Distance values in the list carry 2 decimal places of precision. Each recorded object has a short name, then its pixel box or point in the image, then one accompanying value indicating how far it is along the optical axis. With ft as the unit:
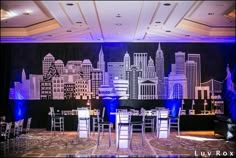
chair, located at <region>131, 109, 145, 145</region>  41.65
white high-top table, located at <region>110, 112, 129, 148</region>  30.19
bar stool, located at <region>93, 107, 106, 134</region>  40.33
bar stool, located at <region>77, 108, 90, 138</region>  37.63
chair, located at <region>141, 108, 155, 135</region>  39.99
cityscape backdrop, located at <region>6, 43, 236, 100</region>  45.52
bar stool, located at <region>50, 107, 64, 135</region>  41.33
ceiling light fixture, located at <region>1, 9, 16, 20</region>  31.47
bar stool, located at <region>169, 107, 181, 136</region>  42.28
